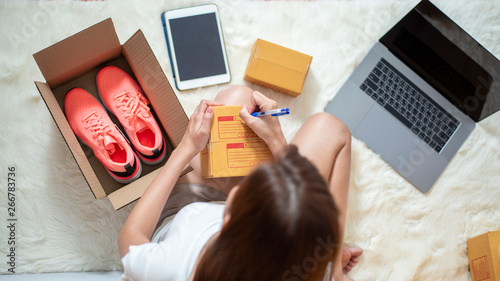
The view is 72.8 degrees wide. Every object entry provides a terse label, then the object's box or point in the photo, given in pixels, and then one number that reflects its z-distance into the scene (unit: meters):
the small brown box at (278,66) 0.89
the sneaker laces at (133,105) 0.82
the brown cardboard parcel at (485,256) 0.86
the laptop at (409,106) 0.90
